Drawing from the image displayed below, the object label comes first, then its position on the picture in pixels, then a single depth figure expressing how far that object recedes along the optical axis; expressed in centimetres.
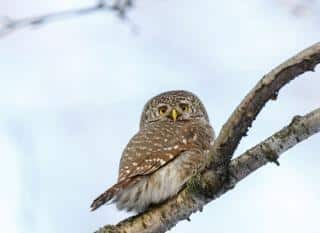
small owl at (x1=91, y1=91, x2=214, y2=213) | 659
